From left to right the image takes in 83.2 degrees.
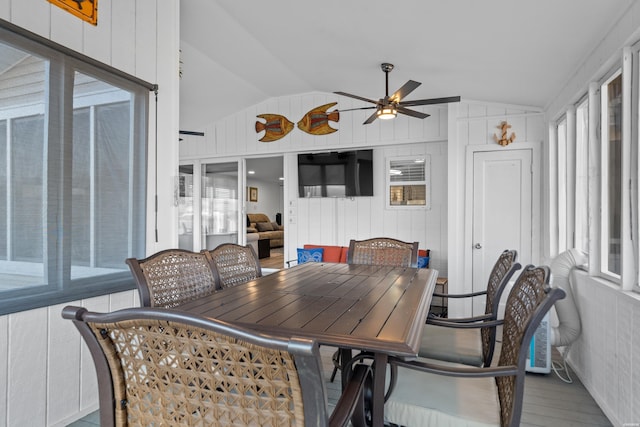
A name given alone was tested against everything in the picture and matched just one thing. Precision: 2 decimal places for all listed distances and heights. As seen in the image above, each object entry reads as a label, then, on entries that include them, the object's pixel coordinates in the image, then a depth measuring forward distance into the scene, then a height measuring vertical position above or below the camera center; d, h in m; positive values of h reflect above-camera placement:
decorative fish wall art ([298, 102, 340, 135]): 5.35 +1.42
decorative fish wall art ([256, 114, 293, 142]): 5.66 +1.40
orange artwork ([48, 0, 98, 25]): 2.10 +1.24
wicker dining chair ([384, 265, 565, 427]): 1.26 -0.75
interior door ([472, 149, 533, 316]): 4.18 +0.10
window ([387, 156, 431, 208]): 5.01 +0.48
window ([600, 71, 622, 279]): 2.35 +0.28
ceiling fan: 3.22 +1.05
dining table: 1.32 -0.44
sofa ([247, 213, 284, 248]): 10.91 -0.42
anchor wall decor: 4.13 +0.90
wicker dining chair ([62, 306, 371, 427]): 0.76 -0.37
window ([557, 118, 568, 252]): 3.60 +0.30
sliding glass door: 6.30 +0.16
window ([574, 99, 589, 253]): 3.03 +0.32
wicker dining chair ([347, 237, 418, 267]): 3.22 -0.35
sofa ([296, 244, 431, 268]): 5.26 -0.57
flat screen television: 5.27 +0.62
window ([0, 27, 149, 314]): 1.90 +0.23
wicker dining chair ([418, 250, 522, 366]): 1.97 -0.76
